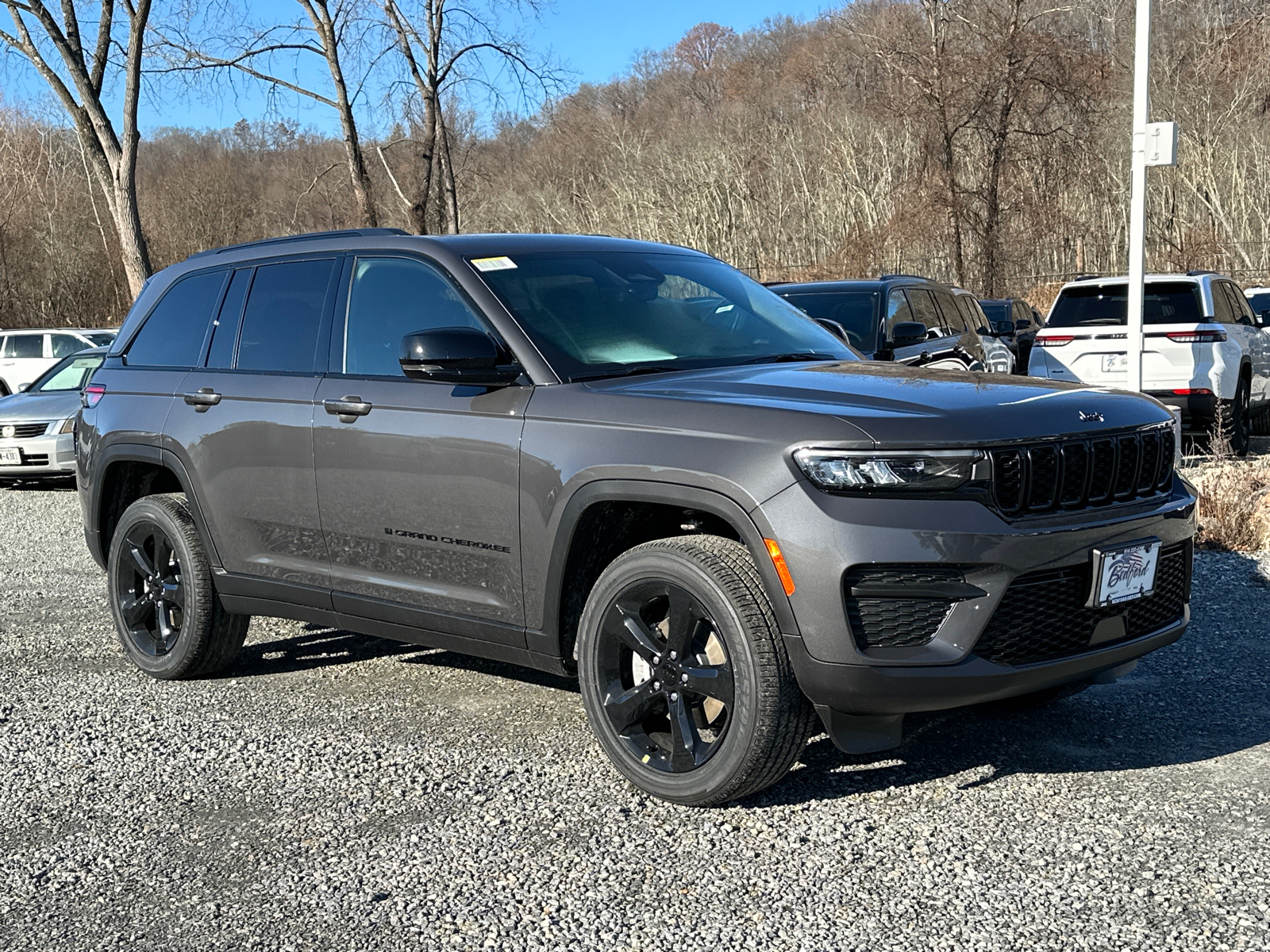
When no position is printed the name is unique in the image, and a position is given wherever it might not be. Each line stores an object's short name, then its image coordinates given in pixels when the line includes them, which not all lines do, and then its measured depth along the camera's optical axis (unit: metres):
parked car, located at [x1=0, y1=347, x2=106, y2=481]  14.12
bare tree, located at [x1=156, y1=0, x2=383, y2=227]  24.42
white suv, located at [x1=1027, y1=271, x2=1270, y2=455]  12.80
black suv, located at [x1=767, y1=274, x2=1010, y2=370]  10.96
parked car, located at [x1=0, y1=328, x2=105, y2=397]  23.95
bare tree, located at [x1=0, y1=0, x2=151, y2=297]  22.86
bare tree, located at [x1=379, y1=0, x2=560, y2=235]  25.58
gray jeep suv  3.60
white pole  12.19
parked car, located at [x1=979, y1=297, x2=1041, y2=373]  13.72
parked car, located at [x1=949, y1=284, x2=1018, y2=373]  13.55
